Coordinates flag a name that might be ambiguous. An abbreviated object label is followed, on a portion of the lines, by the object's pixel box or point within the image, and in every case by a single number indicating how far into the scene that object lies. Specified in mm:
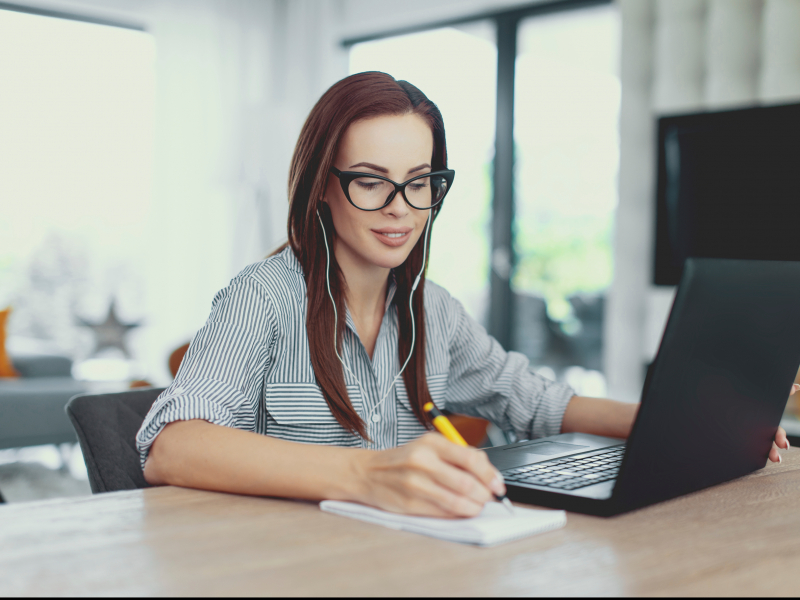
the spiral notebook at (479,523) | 624
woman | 810
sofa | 3305
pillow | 3932
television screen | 3225
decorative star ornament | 4867
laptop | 664
